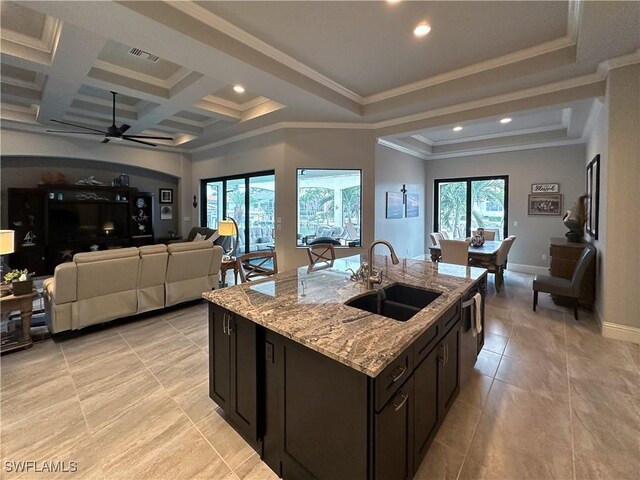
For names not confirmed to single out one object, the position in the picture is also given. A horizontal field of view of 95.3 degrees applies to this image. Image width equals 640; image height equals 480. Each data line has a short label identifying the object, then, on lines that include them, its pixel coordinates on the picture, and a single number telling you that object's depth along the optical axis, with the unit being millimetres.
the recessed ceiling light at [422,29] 2862
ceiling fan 4543
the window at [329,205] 5621
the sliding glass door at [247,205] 6184
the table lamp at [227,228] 5582
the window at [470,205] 7277
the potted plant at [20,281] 3051
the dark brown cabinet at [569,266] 4023
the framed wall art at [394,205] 6486
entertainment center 6320
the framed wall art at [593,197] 3893
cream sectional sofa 3158
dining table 4977
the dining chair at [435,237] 5926
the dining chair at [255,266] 2918
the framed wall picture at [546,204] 6500
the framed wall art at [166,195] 8367
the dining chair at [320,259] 2992
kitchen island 1257
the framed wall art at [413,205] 7312
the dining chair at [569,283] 3799
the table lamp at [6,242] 3078
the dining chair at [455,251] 4711
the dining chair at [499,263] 5056
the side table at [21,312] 2955
